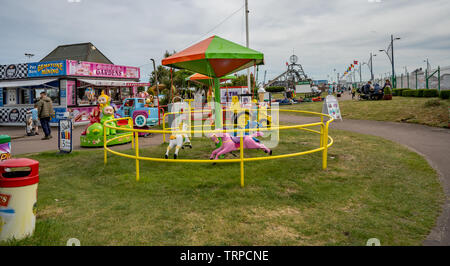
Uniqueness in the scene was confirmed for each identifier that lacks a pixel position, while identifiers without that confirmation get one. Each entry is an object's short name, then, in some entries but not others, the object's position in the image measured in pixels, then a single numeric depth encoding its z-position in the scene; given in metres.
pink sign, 19.49
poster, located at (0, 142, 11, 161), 6.06
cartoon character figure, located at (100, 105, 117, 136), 11.33
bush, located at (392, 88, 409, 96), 28.91
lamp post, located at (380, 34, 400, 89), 34.59
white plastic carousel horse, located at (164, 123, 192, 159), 7.80
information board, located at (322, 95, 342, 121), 15.12
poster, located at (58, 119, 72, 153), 9.01
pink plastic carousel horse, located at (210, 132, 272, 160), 6.90
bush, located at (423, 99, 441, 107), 16.32
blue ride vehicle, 13.49
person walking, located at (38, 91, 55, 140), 12.88
